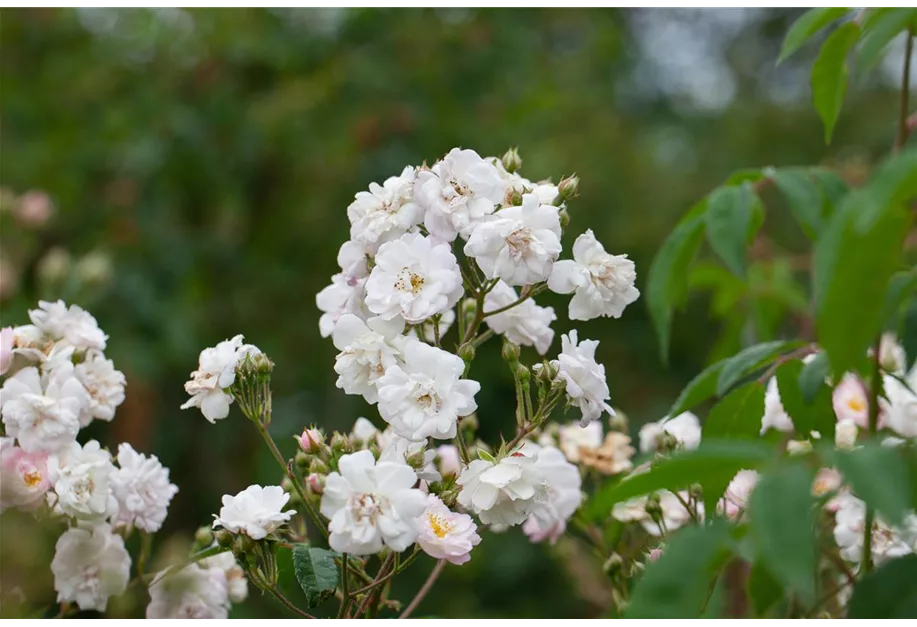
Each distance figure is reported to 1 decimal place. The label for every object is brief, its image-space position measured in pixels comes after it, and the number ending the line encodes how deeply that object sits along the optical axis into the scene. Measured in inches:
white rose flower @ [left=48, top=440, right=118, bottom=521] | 41.2
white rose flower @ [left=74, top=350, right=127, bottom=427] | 43.5
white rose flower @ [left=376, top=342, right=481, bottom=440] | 38.7
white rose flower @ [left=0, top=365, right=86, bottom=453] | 41.5
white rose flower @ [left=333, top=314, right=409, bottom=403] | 39.7
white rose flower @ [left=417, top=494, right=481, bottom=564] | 38.9
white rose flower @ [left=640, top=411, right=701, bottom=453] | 47.3
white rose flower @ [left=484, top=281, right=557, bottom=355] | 42.2
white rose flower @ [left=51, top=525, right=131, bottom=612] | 42.1
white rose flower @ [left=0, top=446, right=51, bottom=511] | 41.9
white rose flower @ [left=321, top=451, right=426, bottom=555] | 37.7
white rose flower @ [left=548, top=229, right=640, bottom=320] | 40.4
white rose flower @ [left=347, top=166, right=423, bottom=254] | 40.5
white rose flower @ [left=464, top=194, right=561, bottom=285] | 39.4
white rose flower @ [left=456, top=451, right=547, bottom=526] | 39.1
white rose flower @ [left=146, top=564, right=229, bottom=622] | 42.5
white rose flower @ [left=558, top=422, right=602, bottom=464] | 46.7
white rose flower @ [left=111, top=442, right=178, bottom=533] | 42.7
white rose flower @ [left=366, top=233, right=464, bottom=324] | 39.6
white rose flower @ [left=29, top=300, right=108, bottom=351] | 43.8
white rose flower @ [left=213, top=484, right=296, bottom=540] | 39.5
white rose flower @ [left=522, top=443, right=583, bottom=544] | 41.9
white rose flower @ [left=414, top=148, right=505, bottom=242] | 40.1
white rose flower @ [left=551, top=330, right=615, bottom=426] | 40.2
